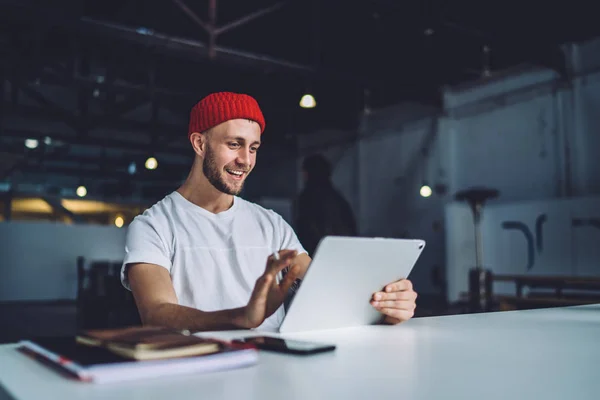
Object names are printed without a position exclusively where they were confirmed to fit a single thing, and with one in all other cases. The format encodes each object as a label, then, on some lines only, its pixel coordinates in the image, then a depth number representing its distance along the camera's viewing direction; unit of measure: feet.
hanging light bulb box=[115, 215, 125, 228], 47.44
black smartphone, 3.16
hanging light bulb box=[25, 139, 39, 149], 39.52
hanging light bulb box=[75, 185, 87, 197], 45.03
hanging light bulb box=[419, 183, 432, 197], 33.99
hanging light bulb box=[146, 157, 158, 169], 34.65
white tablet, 3.90
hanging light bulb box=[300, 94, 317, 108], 22.98
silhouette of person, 13.34
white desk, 2.32
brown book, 2.60
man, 5.20
